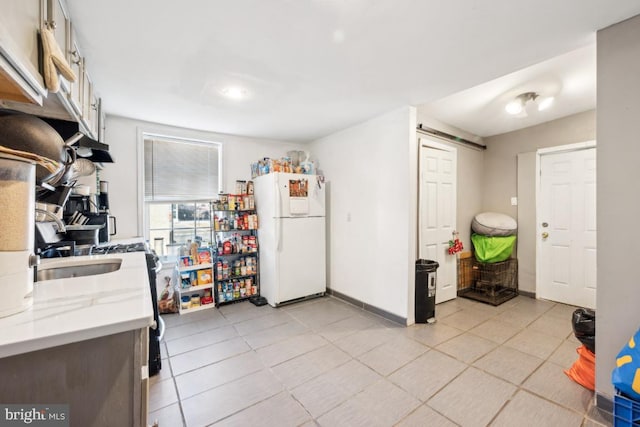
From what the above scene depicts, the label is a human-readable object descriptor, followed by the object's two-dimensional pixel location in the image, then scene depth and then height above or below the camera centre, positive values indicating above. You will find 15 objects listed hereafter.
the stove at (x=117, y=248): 2.25 -0.32
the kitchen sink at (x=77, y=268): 1.62 -0.37
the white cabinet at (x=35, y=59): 0.88 +0.62
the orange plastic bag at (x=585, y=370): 1.84 -1.11
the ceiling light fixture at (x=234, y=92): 2.38 +1.10
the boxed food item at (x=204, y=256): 3.42 -0.57
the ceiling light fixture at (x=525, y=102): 2.79 +1.17
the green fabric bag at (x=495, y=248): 3.72 -0.50
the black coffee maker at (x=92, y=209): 2.11 +0.03
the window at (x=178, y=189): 3.38 +0.30
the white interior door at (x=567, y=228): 3.31 -0.21
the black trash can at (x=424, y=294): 2.91 -0.89
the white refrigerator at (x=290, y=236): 3.43 -0.31
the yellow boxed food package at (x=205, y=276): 3.40 -0.82
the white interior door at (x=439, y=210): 3.38 +0.03
